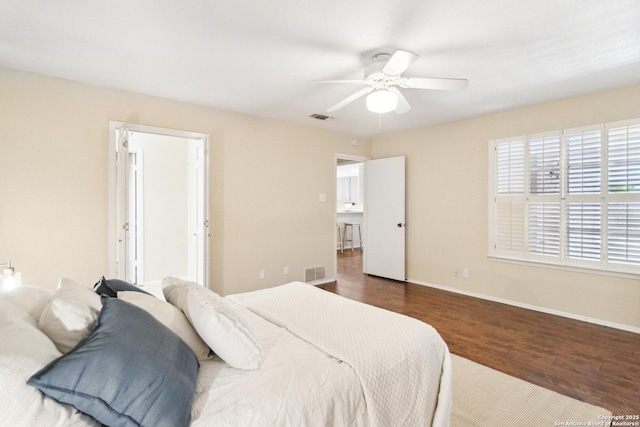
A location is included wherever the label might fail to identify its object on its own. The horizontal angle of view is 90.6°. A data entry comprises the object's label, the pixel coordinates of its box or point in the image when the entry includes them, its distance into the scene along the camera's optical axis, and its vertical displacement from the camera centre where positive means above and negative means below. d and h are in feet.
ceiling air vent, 14.46 +4.37
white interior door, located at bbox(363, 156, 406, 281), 17.48 -0.39
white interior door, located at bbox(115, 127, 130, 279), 10.83 +0.36
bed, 3.07 -2.03
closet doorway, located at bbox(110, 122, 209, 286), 13.24 +0.11
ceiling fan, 7.94 +3.49
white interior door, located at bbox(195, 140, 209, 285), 12.97 -0.20
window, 10.79 +0.55
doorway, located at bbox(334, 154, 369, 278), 27.58 +0.18
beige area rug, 6.32 -4.13
